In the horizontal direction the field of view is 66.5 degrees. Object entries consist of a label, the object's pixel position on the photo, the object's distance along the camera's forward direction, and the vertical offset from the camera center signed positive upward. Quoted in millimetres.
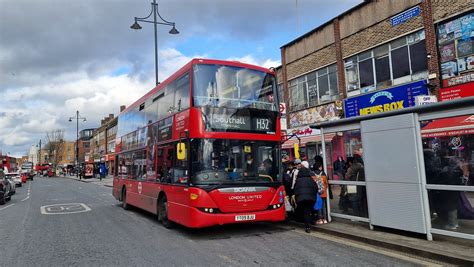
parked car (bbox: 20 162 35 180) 57975 +1304
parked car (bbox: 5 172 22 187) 36281 -218
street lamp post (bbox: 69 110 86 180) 52838 +7942
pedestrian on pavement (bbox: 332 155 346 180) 9125 -111
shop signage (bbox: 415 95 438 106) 10180 +1738
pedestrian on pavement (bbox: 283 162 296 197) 9773 -383
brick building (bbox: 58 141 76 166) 129450 +8271
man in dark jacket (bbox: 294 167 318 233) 8438 -626
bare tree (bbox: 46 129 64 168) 89375 +6751
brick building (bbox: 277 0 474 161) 14570 +5006
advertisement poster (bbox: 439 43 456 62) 14565 +4346
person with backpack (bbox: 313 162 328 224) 9062 -639
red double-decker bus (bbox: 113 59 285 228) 8047 +508
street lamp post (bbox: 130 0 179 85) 18203 +7531
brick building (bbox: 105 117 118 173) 65562 +6357
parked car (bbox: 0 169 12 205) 17738 -596
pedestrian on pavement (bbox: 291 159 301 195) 8852 -166
